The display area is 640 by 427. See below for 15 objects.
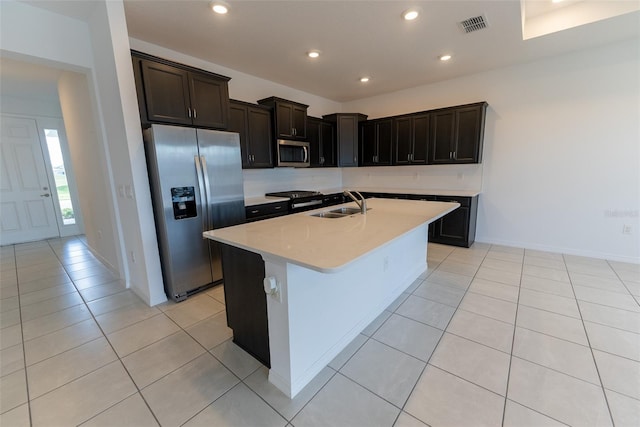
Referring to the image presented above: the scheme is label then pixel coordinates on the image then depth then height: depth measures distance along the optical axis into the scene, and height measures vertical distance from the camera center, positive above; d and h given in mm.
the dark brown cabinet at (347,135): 4898 +769
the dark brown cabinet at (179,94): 2367 +870
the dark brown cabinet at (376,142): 4719 +604
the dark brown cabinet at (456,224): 3898 -816
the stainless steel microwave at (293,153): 3971 +379
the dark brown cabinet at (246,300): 1621 -821
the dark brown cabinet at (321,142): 4562 +625
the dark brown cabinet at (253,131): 3398 +651
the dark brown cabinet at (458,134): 3807 +572
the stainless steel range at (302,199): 3857 -352
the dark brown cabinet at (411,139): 4277 +581
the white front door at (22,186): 4520 +2
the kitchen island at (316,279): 1364 -674
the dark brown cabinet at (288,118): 3812 +913
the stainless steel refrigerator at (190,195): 2348 -149
